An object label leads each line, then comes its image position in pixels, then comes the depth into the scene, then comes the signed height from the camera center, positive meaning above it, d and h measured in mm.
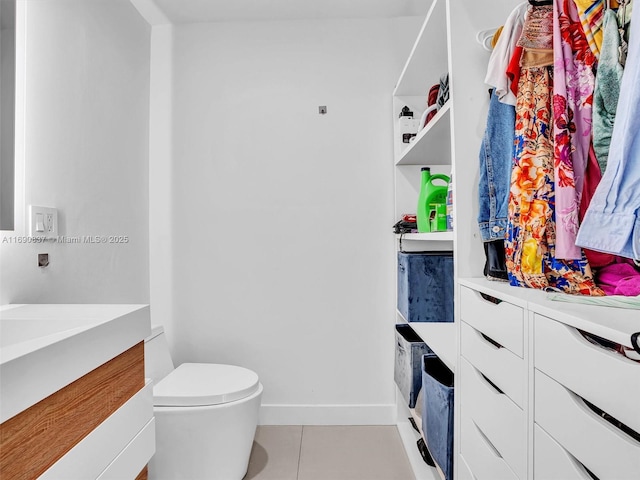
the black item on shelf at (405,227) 1906 +86
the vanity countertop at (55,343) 644 -211
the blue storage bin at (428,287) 1830 -215
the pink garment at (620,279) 754 -78
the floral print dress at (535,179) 893 +155
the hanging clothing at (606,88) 735 +305
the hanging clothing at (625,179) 650 +112
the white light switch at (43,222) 1278 +87
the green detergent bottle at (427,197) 1688 +210
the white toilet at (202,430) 1532 -758
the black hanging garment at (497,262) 1061 -54
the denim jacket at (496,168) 1061 +214
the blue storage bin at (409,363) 1707 -565
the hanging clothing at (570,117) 824 +278
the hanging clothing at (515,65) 972 +457
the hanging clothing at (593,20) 784 +464
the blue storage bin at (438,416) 1227 -594
